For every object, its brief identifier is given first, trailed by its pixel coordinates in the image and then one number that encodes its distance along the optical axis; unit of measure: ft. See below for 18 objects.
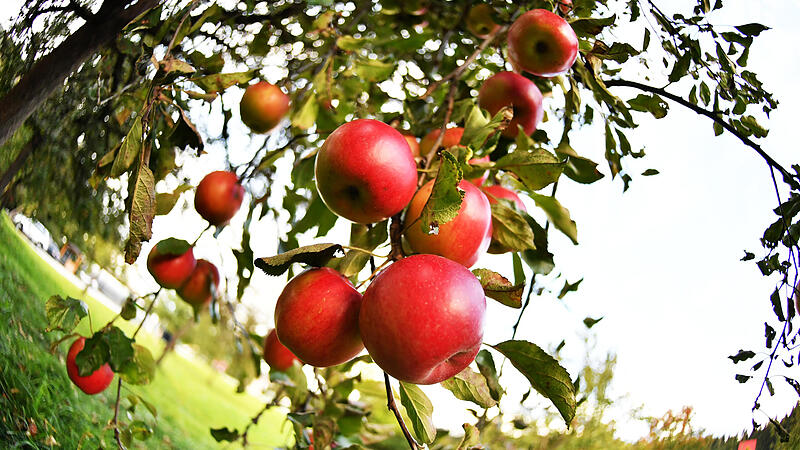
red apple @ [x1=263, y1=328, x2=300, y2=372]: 2.06
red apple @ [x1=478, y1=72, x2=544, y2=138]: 1.57
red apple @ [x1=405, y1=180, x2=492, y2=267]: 0.98
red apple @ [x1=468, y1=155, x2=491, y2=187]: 1.26
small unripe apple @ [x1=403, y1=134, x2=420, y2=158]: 1.42
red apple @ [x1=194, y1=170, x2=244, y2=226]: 1.78
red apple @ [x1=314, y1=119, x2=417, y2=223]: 1.01
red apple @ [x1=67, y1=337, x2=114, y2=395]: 1.94
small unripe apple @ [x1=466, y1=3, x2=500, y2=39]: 2.09
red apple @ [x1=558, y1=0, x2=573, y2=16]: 1.66
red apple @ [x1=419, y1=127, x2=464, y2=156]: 1.39
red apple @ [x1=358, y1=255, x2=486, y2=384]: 0.80
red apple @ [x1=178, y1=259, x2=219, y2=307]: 1.99
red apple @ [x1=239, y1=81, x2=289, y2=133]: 1.95
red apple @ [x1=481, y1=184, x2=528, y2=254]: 1.25
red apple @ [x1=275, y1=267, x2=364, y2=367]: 0.92
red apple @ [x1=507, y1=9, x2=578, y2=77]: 1.35
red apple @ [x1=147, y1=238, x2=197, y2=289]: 1.69
